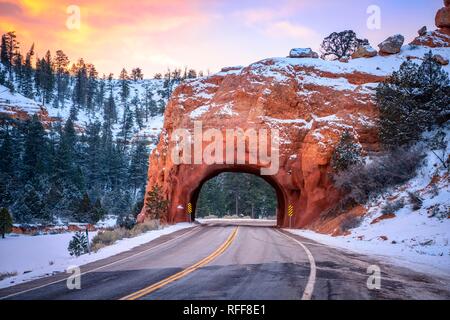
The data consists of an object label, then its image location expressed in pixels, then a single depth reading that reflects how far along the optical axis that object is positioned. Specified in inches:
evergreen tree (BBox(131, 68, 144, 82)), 6712.6
